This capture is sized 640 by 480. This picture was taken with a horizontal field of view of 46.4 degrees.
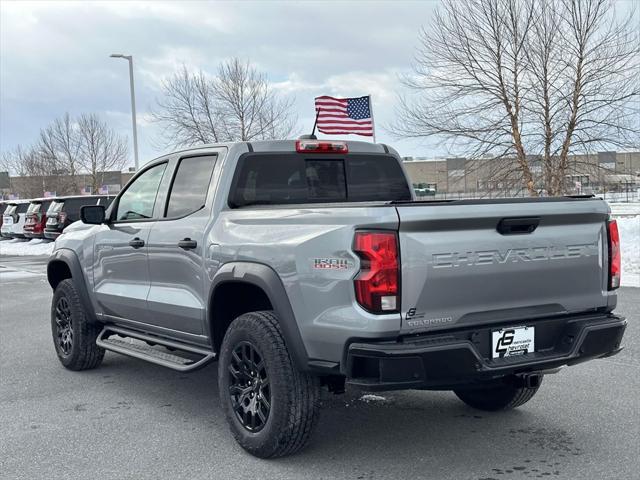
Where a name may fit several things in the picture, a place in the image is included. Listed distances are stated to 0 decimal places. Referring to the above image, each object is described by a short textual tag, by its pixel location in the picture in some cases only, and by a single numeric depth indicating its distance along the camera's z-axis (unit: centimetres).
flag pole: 1817
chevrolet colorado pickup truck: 365
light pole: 2959
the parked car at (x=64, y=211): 2358
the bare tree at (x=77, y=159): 4688
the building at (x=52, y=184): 5028
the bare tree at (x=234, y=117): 3158
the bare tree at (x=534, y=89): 1877
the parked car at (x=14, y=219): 2800
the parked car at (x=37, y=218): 2597
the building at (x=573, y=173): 2002
